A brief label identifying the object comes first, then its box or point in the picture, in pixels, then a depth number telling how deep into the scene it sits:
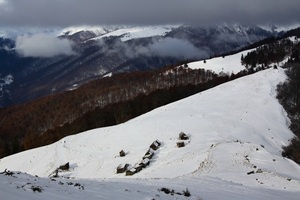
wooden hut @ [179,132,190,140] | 56.89
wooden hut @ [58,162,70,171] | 55.50
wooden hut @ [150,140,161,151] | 54.33
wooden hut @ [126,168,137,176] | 45.44
